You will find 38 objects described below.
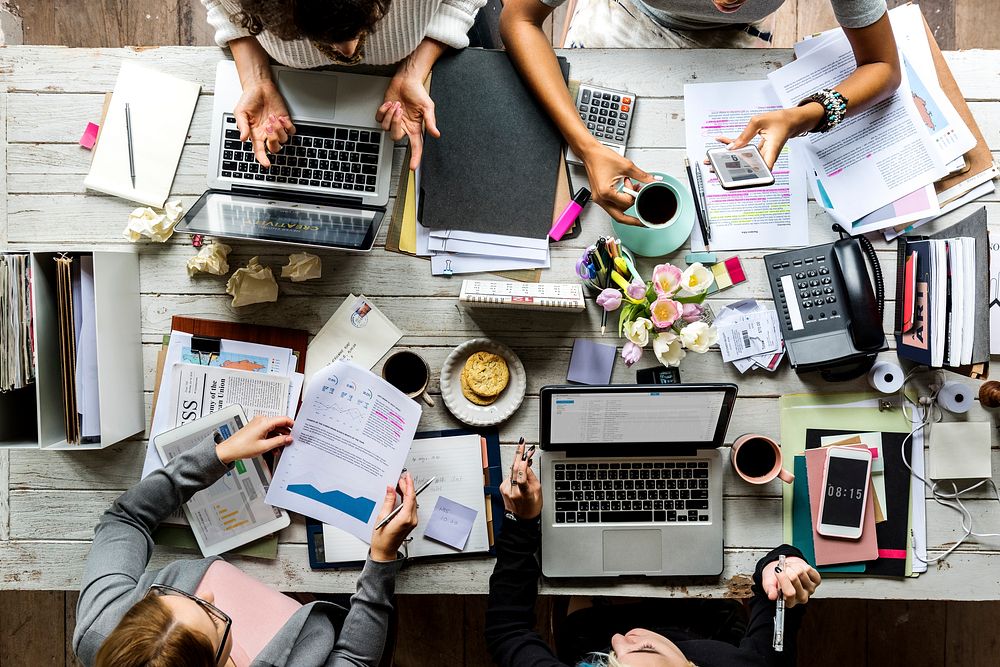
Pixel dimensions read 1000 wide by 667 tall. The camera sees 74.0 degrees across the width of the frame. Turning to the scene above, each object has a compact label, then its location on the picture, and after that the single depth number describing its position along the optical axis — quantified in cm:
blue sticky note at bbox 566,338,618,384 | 142
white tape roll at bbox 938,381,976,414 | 138
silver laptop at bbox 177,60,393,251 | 140
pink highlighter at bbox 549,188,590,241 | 142
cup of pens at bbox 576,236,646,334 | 136
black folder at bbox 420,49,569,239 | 142
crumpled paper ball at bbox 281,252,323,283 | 141
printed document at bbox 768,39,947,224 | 141
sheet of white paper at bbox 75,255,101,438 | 126
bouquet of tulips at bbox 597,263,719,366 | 130
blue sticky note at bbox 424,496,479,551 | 141
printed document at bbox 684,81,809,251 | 142
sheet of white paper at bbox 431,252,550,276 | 143
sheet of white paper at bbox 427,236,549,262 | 142
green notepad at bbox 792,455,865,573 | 141
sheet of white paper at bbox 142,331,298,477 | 143
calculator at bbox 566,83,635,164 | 142
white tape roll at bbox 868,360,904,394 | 140
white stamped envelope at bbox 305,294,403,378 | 143
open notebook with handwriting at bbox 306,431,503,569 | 142
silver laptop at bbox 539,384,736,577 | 139
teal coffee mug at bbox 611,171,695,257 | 132
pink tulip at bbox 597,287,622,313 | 134
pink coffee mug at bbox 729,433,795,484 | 138
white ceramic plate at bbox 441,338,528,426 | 140
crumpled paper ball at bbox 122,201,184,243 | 140
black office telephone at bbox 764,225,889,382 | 133
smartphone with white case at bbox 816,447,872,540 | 139
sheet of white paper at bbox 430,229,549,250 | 142
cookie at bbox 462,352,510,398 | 139
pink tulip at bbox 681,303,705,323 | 134
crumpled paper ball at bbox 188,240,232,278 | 139
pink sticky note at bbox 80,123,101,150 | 142
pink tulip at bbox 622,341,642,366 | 135
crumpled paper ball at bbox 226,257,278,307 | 141
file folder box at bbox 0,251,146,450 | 123
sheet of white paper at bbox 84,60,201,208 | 142
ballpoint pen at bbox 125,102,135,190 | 142
